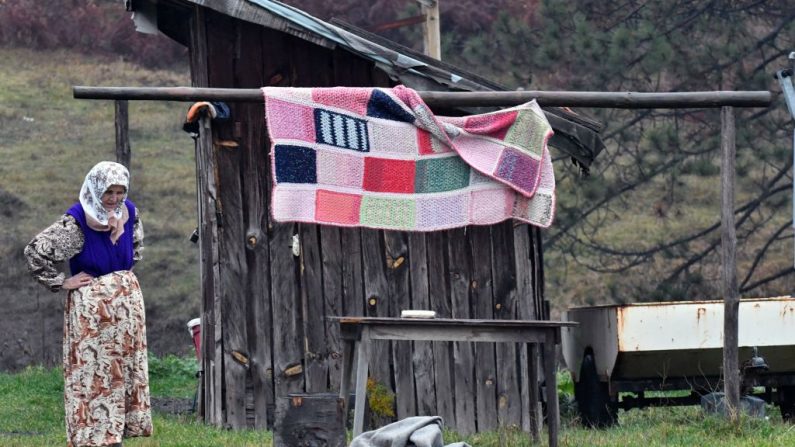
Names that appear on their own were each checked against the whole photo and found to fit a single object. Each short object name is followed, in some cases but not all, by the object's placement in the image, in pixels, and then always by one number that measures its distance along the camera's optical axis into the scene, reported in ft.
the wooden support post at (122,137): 71.15
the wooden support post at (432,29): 94.73
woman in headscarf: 50.75
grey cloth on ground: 44.11
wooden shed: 65.16
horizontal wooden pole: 53.72
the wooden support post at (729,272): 56.59
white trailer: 66.90
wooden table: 48.98
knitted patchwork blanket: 54.75
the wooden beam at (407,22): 100.20
